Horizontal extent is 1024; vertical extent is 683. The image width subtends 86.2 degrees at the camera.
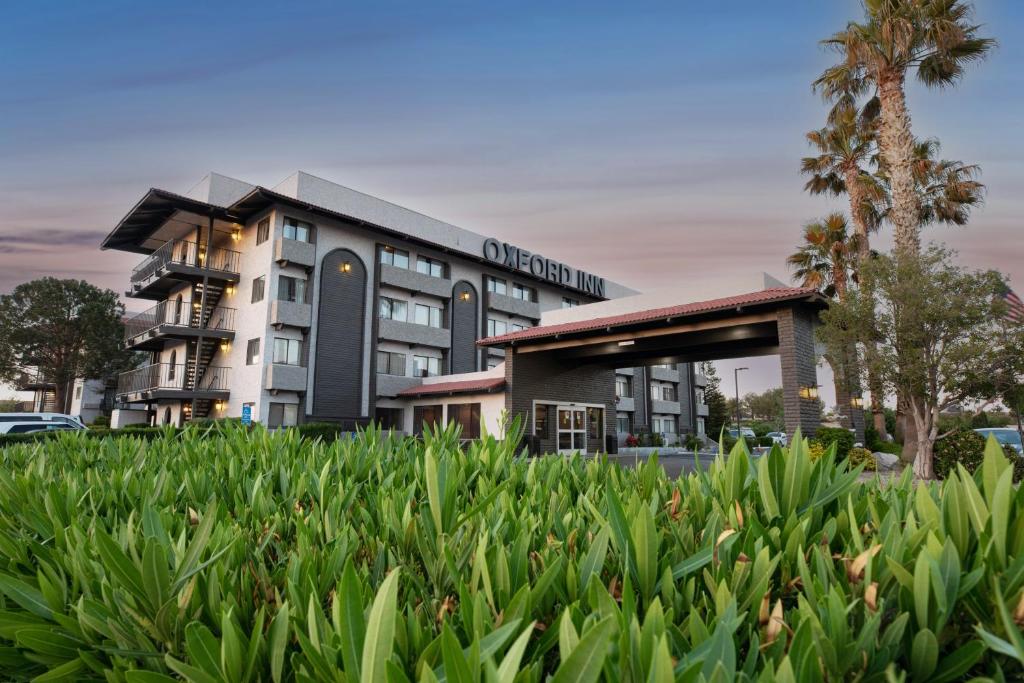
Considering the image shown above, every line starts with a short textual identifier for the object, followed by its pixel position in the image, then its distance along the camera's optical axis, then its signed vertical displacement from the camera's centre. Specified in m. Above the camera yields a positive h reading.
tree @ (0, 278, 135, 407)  48.16 +8.19
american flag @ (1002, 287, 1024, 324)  15.78 +3.73
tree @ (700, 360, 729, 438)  62.38 +2.50
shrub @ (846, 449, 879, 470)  15.08 -0.71
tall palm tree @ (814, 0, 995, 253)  18.69 +13.00
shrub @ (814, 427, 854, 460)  16.61 -0.26
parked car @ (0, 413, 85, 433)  24.55 +0.43
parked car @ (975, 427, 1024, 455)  21.26 -0.30
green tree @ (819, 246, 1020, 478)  15.02 +2.74
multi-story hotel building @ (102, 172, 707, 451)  28.72 +6.79
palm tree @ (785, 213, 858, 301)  29.72 +9.47
